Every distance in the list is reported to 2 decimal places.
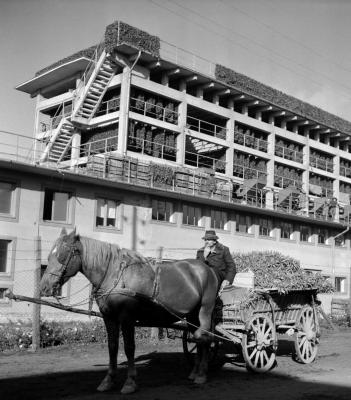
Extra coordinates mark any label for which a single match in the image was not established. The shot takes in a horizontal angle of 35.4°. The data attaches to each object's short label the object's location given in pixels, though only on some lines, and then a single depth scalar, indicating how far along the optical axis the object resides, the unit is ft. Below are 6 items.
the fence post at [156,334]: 51.85
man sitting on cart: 34.60
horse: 27.66
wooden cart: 34.17
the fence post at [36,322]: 43.62
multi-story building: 93.50
